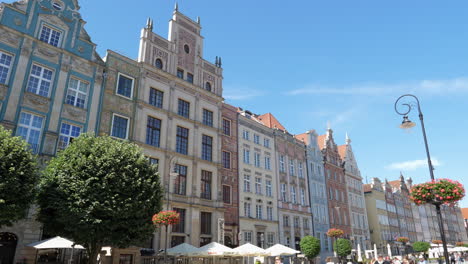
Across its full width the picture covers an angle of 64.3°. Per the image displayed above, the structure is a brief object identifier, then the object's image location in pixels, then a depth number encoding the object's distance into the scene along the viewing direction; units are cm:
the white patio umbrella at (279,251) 2877
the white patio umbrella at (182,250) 2514
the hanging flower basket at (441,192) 1558
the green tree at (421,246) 5900
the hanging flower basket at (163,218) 2012
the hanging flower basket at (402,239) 5380
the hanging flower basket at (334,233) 3684
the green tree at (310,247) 3619
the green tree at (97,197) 1903
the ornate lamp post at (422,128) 1429
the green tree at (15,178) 1667
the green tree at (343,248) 4106
